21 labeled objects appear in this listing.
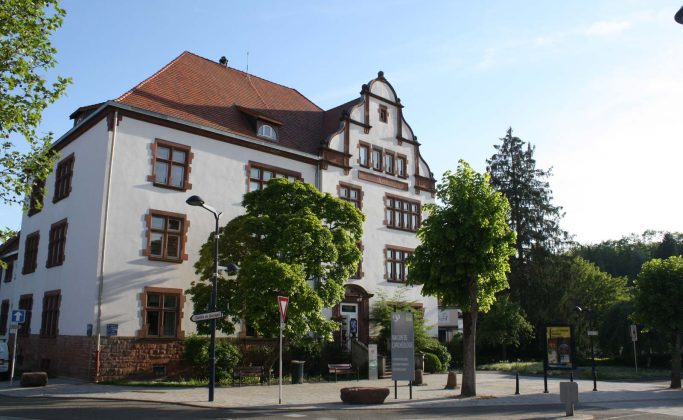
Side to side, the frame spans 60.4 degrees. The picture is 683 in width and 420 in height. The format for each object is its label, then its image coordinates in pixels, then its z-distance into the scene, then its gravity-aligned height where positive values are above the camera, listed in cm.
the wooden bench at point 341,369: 2697 -199
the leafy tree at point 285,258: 2234 +274
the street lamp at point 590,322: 4859 +58
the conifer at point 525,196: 4934 +1119
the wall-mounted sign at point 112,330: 2389 -32
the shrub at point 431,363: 3231 -195
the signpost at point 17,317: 2256 +13
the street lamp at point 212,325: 1715 -4
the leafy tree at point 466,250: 2100 +279
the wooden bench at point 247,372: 2394 -192
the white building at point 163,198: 2489 +602
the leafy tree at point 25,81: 1588 +660
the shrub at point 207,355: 2483 -132
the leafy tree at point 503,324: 4134 +27
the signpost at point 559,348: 2236 -72
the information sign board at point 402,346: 1922 -64
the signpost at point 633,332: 3232 -10
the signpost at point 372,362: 2743 -166
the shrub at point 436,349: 3275 -125
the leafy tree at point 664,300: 2678 +138
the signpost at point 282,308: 1777 +50
